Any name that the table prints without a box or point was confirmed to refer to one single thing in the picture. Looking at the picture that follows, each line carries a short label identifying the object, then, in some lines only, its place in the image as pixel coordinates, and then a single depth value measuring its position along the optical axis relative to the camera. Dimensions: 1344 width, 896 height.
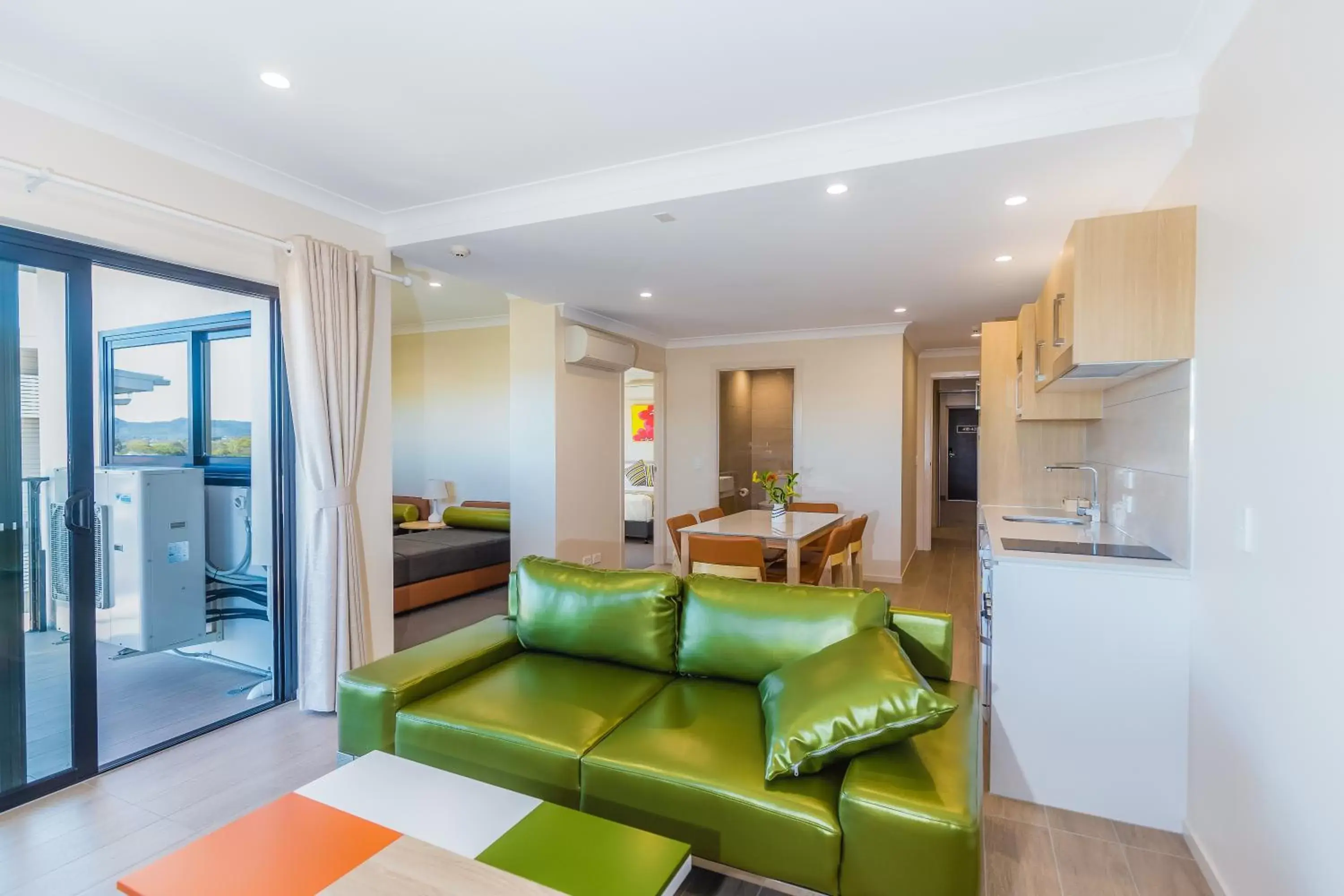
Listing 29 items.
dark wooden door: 12.54
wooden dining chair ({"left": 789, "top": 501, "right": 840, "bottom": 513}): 5.95
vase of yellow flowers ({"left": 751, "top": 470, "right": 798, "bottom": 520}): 5.00
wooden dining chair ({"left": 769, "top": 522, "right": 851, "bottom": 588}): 4.32
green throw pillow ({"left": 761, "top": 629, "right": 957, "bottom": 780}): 1.64
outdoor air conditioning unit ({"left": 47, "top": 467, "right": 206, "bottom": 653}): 3.23
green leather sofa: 1.56
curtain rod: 2.21
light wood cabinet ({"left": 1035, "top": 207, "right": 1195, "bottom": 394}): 2.26
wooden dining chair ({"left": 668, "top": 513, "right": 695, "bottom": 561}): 4.55
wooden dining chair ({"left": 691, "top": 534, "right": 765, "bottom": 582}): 3.93
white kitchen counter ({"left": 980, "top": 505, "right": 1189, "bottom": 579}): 2.29
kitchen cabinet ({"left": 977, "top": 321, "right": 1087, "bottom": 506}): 4.61
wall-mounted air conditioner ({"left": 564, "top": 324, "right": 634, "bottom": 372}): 5.32
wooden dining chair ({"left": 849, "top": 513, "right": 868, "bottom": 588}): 4.73
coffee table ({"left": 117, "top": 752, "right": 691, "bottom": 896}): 1.33
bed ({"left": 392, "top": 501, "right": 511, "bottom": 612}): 5.12
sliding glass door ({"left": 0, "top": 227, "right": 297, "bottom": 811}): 2.41
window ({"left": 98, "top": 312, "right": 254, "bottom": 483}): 3.07
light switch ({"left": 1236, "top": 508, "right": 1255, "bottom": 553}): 1.76
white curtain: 3.11
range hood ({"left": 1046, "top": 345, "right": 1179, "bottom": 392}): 2.59
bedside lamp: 6.78
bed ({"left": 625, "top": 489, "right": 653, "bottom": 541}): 8.29
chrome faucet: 3.68
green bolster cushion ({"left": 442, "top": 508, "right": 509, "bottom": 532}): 6.20
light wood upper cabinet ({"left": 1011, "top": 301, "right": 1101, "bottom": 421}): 3.91
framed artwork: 9.61
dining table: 4.28
